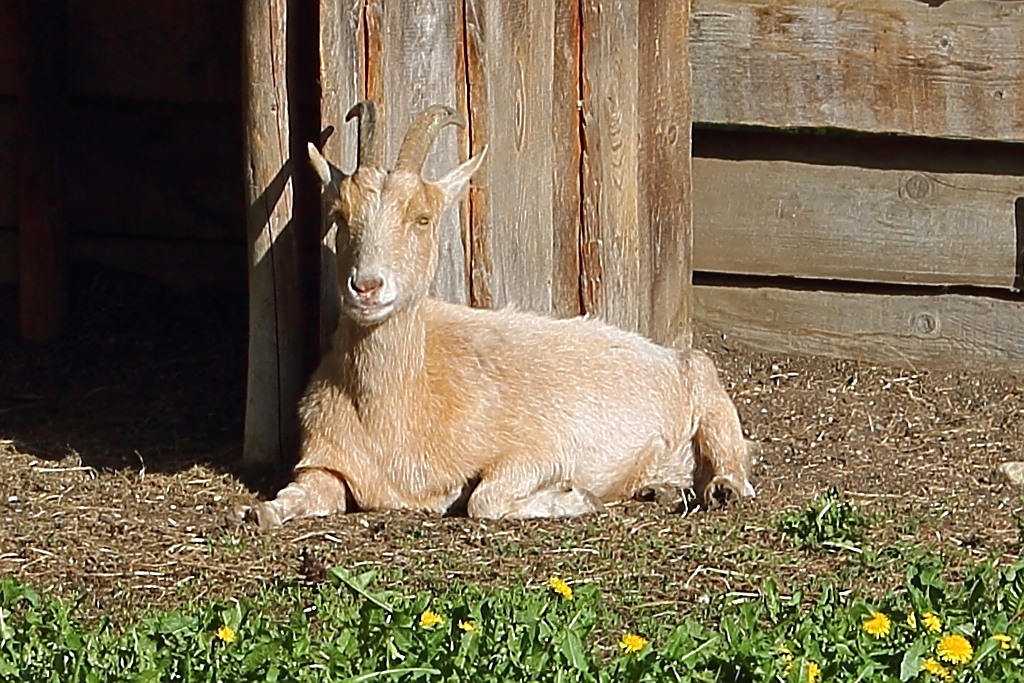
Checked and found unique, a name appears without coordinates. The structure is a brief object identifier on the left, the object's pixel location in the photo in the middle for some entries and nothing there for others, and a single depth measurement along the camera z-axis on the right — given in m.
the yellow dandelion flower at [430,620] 8.55
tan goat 12.27
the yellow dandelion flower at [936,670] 8.04
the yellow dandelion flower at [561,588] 9.15
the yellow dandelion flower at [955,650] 8.07
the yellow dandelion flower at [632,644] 8.28
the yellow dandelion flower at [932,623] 8.50
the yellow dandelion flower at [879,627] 8.34
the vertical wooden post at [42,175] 17.02
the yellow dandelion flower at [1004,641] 8.30
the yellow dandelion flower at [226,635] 8.40
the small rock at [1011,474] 13.27
